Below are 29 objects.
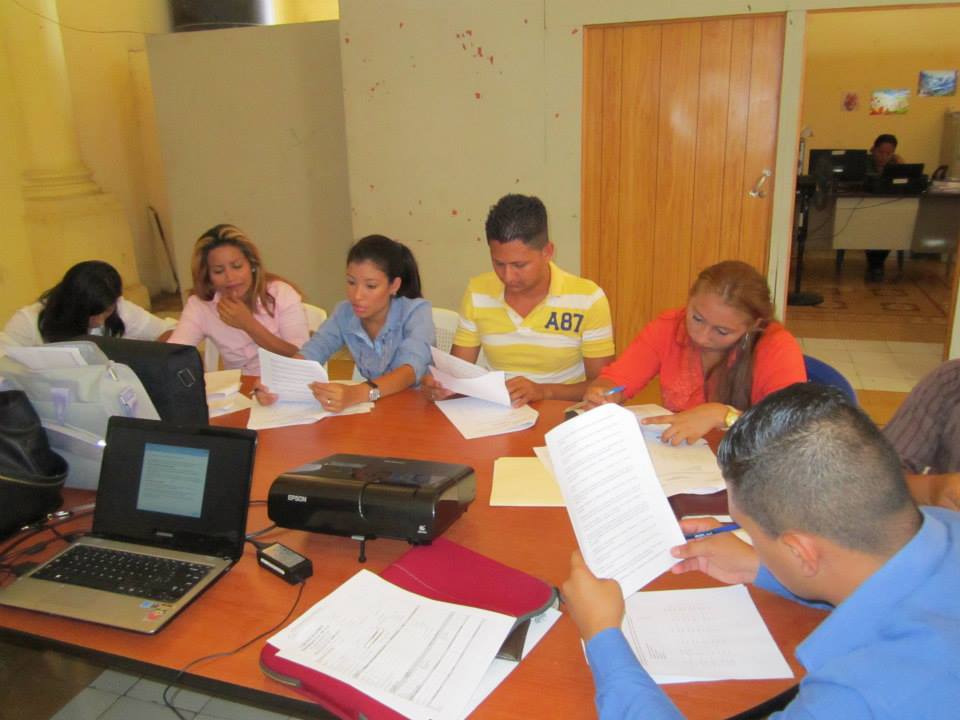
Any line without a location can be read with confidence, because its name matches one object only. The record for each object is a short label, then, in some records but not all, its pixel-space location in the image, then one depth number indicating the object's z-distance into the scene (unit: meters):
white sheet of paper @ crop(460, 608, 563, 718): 1.00
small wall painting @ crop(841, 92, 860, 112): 7.79
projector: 1.34
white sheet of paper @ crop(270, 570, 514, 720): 1.00
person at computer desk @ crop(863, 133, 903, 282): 7.24
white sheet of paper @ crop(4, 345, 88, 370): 1.73
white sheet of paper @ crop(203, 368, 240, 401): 2.24
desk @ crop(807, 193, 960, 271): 6.59
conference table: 1.02
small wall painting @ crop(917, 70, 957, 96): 7.50
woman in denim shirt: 2.38
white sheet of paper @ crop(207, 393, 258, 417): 2.16
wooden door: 3.83
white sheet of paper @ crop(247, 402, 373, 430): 2.04
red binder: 1.00
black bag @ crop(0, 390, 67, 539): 1.48
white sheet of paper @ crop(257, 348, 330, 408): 2.12
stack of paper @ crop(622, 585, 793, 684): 1.05
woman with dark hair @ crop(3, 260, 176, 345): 2.61
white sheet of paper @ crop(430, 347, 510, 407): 2.01
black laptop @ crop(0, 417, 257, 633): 1.25
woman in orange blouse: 1.87
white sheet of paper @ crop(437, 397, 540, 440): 1.93
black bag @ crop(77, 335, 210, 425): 1.76
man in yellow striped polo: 2.26
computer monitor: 6.80
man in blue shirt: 0.77
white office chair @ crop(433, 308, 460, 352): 2.77
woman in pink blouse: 2.73
